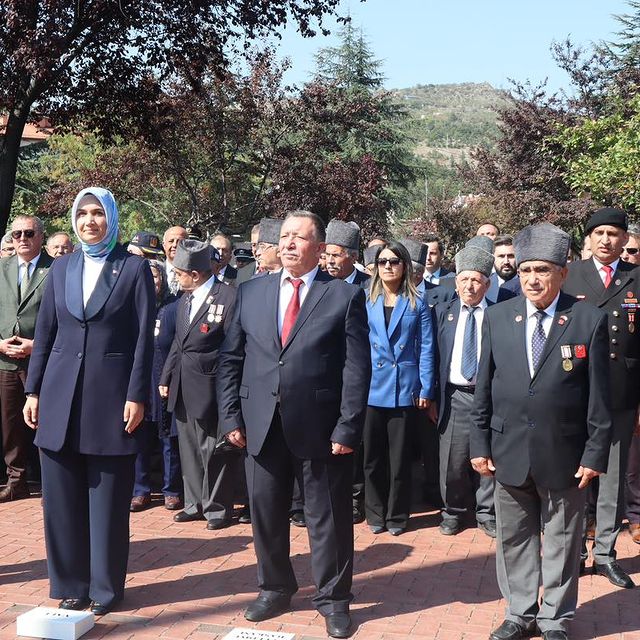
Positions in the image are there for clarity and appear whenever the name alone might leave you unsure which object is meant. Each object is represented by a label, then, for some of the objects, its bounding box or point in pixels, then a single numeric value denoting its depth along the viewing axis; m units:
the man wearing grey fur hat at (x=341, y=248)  7.91
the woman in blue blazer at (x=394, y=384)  7.20
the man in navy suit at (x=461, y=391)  7.05
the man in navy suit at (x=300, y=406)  5.02
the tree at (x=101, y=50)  12.22
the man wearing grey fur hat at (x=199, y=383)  7.26
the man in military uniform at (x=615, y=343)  6.02
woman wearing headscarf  5.19
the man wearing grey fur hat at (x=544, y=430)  4.70
